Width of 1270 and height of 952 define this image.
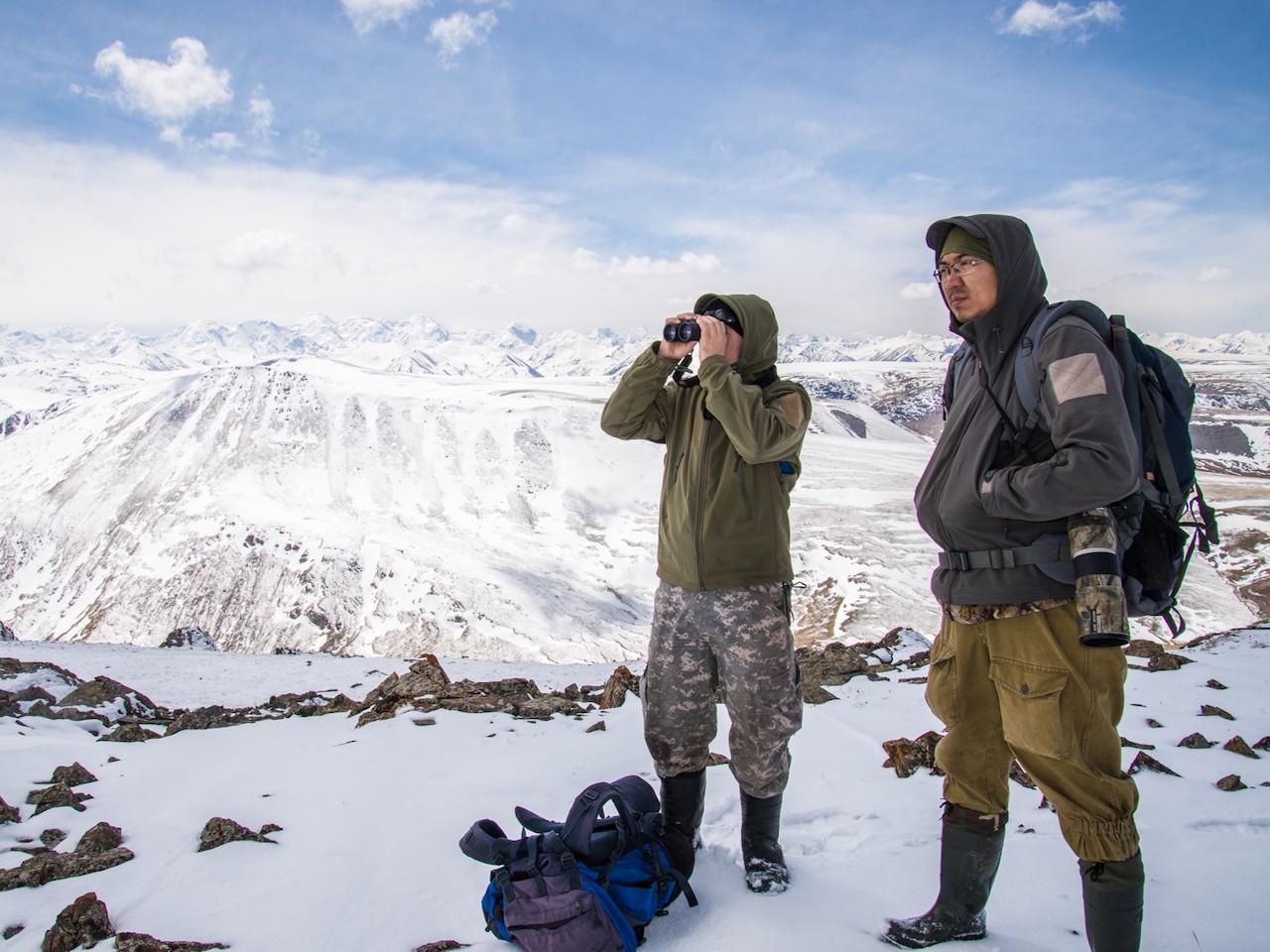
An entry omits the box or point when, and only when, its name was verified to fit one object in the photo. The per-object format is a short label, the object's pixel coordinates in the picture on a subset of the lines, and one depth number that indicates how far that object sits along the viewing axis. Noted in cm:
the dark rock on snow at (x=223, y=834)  397
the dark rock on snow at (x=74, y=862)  352
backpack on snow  281
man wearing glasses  242
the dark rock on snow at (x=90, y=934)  291
